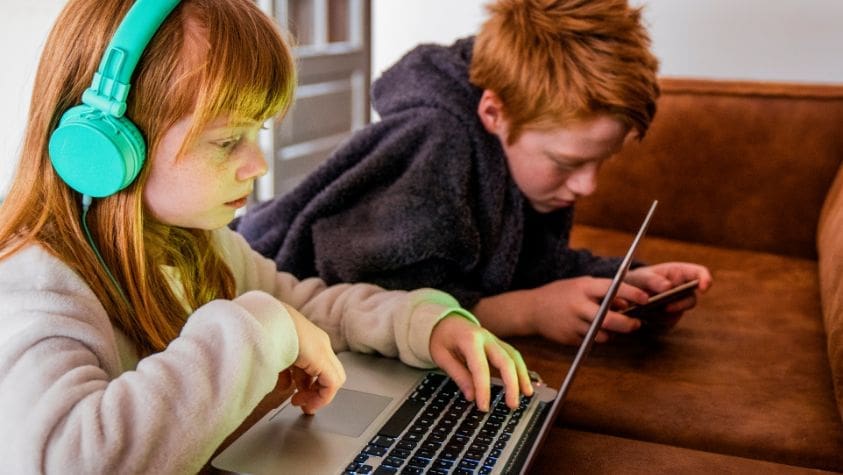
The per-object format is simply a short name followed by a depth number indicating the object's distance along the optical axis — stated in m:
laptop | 0.71
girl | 0.61
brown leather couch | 0.91
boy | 1.14
